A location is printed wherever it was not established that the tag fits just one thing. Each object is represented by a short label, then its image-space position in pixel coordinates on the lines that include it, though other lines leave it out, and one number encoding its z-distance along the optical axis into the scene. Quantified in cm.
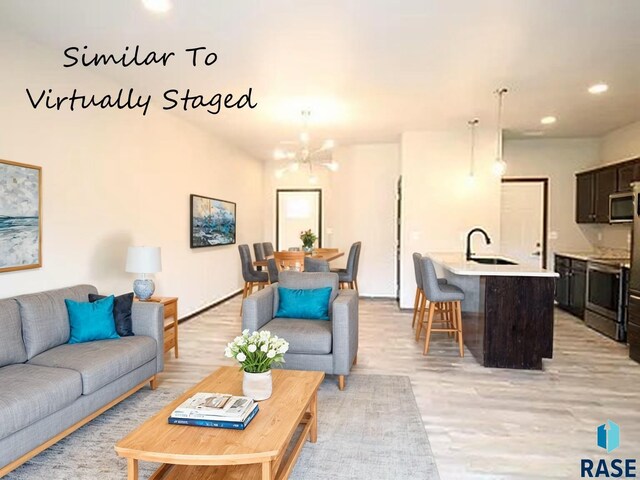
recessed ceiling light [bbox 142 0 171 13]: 263
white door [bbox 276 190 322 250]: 888
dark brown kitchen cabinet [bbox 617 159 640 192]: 516
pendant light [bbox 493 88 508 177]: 438
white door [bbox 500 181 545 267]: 693
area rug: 223
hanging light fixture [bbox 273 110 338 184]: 552
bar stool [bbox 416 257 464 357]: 423
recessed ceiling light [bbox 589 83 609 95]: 421
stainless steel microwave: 525
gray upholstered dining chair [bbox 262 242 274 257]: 771
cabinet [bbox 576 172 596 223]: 620
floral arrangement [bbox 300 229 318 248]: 658
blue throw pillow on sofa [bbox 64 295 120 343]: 305
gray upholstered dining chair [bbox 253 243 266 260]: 725
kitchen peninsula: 380
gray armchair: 332
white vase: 221
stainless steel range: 473
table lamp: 377
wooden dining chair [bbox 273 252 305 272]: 578
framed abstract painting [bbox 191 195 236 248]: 594
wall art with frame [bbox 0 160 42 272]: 296
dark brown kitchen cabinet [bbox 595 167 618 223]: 570
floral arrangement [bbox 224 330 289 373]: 221
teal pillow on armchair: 381
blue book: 191
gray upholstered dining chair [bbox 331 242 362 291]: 635
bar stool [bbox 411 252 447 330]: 479
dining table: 606
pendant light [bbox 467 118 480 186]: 620
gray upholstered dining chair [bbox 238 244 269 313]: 610
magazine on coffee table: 194
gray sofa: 214
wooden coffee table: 170
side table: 400
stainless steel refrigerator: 409
